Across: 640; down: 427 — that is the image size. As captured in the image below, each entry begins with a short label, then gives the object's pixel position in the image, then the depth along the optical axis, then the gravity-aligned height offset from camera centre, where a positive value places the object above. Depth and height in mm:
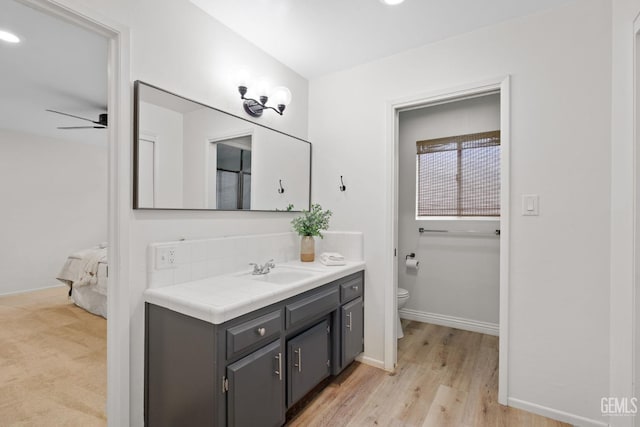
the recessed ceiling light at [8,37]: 2068 +1196
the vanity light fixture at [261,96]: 2084 +842
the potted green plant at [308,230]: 2457 -149
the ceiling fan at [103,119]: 3431 +1052
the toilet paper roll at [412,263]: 3266 -546
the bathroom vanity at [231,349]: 1313 -671
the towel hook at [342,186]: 2574 +215
